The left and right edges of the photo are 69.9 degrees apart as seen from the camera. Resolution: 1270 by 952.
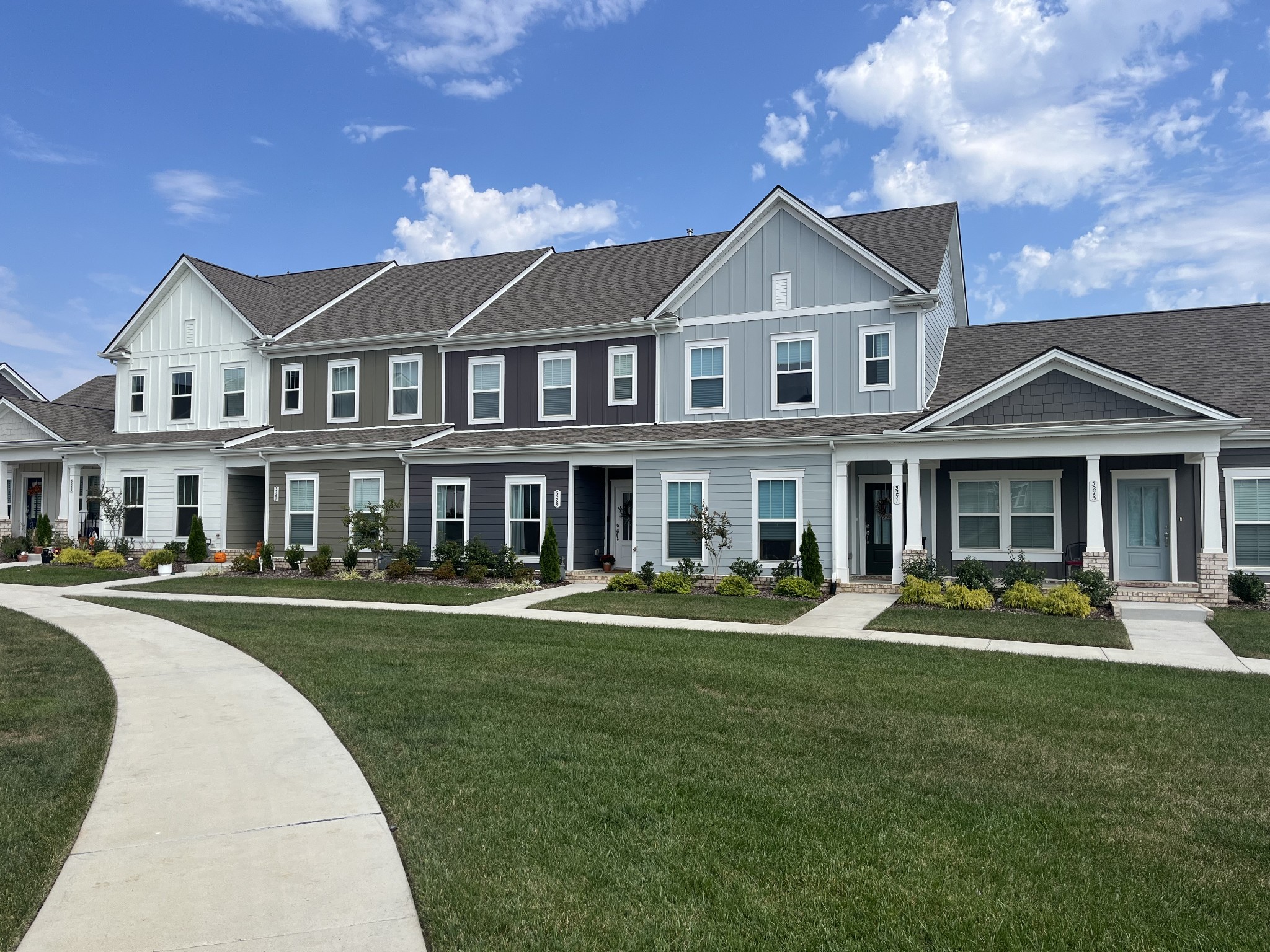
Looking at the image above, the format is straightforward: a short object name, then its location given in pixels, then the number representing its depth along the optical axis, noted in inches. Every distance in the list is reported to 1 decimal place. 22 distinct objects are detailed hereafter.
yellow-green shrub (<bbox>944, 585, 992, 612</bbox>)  617.6
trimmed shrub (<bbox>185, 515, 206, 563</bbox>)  929.5
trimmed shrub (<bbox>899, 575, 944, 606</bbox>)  636.1
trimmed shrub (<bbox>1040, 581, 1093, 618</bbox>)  593.9
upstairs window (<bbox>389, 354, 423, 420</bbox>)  938.7
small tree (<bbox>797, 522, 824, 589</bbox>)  714.8
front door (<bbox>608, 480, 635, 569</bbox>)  874.1
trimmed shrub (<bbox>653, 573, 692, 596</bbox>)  723.4
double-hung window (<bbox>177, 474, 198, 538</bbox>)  979.3
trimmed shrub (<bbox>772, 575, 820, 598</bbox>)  686.5
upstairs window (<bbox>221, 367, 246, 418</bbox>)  1015.0
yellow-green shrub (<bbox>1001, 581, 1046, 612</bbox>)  613.0
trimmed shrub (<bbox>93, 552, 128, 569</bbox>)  911.7
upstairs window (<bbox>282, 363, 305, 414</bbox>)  988.6
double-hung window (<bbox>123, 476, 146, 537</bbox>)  1002.1
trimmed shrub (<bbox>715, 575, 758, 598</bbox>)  703.7
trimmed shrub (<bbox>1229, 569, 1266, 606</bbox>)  651.5
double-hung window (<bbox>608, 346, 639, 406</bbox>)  858.1
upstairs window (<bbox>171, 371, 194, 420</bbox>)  1042.1
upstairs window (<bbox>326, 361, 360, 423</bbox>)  964.0
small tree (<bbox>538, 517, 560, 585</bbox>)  789.2
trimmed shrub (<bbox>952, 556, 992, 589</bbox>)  673.6
